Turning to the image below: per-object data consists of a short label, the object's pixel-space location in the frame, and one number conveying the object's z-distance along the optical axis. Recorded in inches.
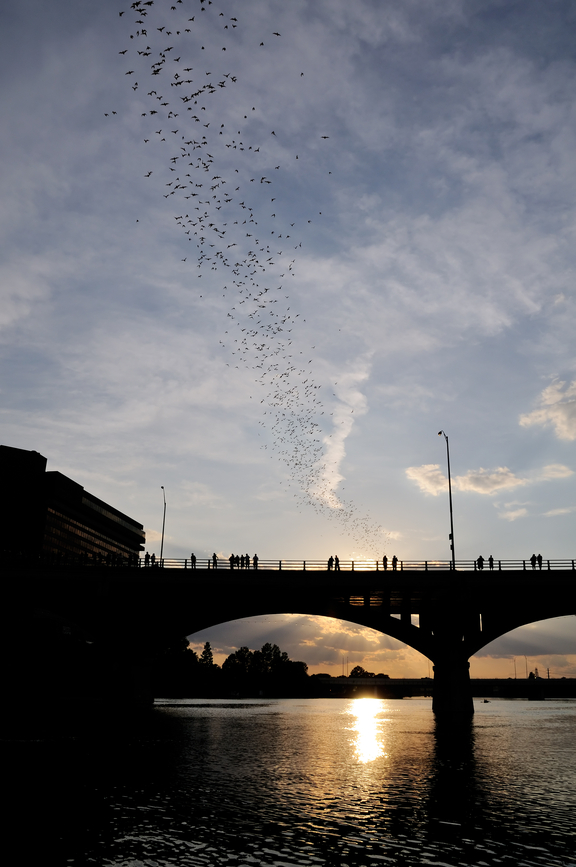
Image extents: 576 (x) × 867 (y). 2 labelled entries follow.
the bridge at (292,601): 2620.6
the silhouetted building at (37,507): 5831.7
